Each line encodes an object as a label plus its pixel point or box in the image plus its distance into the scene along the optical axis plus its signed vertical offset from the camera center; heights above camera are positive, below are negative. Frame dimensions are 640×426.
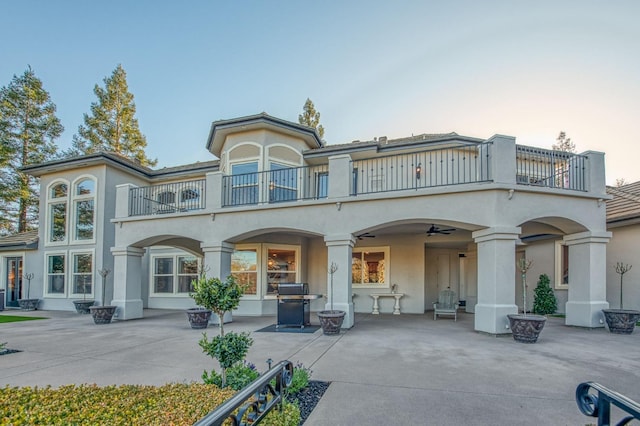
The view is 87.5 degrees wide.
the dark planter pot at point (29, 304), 15.34 -3.49
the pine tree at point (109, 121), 24.58 +8.02
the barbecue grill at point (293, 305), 9.46 -2.11
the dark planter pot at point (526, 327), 7.14 -2.01
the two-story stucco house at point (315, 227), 8.26 +0.13
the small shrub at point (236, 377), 4.09 -1.84
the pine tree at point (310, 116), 26.30 +9.09
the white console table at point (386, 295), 12.43 -2.60
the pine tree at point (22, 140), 21.28 +5.80
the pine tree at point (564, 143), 31.85 +8.74
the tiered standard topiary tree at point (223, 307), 4.23 -1.10
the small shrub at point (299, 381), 4.14 -1.91
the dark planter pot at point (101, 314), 10.60 -2.70
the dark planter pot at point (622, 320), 8.09 -2.09
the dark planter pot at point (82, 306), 13.66 -3.16
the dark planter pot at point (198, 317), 9.61 -2.52
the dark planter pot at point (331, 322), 8.28 -2.24
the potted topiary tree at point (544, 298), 11.85 -2.30
